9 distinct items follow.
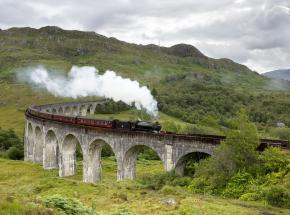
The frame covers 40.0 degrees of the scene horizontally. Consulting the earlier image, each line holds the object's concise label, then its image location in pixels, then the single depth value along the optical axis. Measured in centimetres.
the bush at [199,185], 3722
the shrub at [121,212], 2172
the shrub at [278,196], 3052
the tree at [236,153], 3569
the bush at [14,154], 8269
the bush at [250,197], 3215
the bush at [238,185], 3419
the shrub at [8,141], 8960
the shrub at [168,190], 3589
